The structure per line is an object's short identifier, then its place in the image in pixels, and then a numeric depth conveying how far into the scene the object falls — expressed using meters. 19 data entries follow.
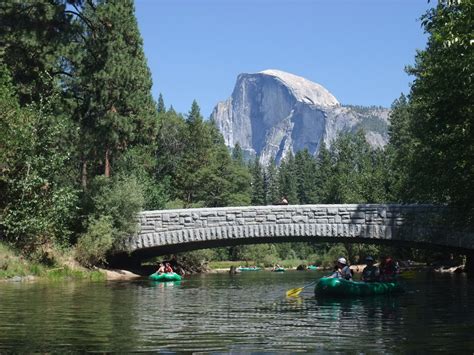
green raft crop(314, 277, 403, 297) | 23.92
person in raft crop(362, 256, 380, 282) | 28.55
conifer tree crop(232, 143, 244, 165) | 154.00
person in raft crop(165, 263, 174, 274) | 39.71
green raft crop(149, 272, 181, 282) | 37.00
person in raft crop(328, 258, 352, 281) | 25.30
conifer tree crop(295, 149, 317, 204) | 141.81
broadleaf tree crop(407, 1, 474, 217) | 19.38
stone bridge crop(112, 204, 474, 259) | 37.88
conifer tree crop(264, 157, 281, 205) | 145.50
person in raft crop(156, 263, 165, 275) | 39.03
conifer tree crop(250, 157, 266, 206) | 137.50
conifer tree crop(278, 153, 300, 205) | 140.88
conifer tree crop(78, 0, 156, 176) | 35.75
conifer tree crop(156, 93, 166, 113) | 134.74
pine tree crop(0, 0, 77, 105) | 34.66
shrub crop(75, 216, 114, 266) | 37.50
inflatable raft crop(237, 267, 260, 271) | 77.69
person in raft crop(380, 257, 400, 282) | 29.52
